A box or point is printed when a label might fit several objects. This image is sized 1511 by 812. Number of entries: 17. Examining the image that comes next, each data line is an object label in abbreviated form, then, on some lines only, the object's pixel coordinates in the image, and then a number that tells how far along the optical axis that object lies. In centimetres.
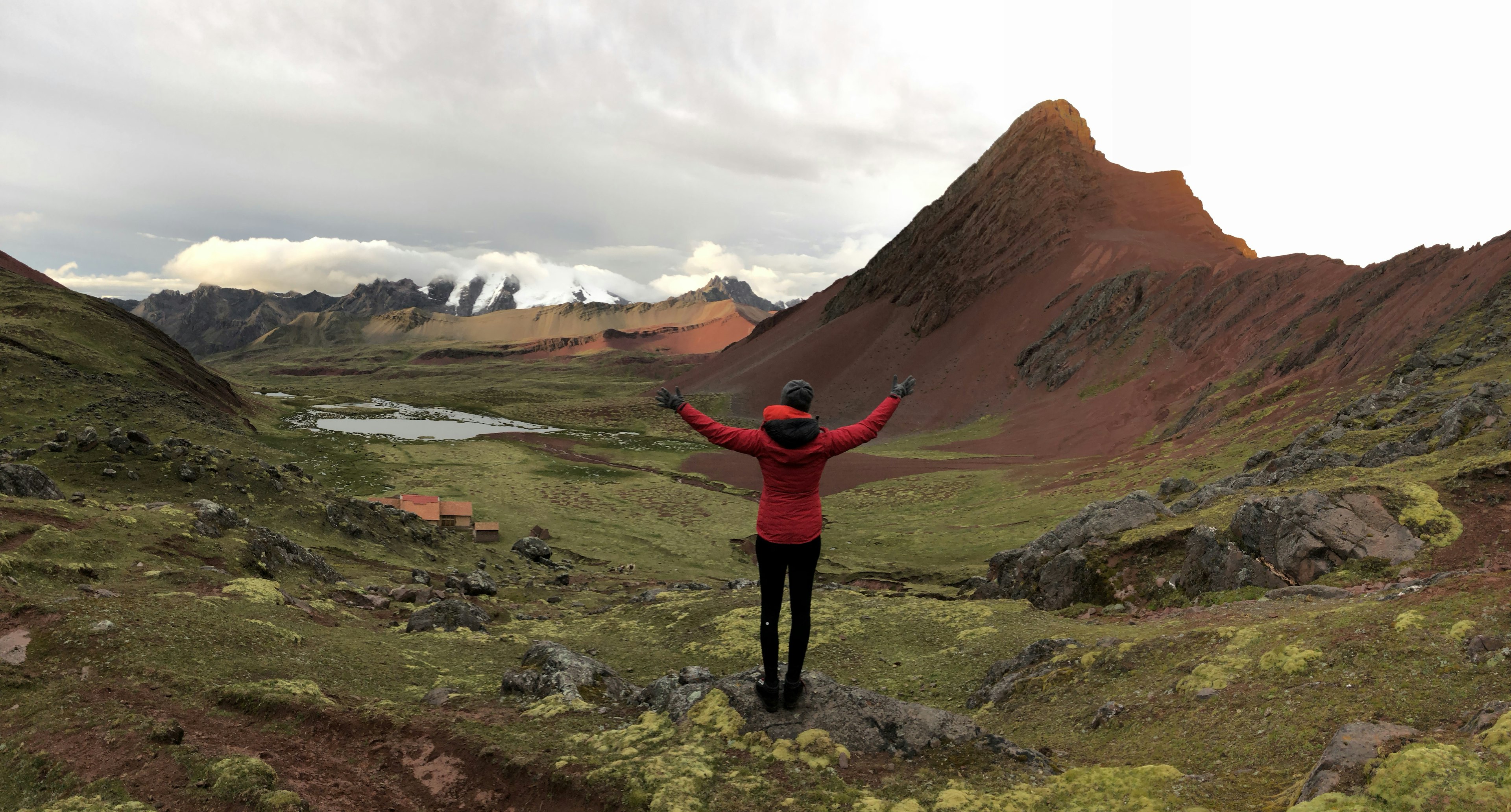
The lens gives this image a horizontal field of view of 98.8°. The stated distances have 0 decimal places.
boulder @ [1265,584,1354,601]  1115
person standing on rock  716
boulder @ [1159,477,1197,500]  2414
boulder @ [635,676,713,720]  782
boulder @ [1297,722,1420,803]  475
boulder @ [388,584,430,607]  1545
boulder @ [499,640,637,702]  896
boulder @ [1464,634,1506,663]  631
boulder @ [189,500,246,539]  1550
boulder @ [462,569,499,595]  1775
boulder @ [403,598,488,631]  1322
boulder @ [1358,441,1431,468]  1806
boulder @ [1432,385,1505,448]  1728
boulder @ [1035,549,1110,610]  1527
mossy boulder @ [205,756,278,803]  614
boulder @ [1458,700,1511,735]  504
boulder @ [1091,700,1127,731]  788
